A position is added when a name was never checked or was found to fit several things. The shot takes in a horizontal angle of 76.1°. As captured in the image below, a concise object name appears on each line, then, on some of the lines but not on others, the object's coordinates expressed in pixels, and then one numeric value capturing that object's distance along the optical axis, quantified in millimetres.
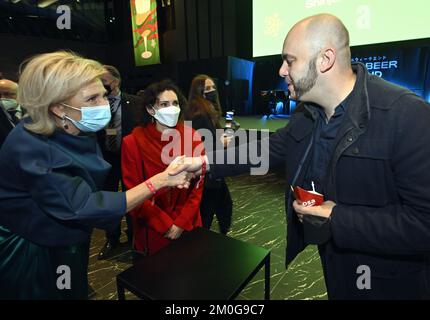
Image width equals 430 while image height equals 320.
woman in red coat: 1820
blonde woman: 1013
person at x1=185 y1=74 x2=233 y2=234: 2436
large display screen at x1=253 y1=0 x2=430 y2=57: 3268
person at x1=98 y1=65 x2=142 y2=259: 2572
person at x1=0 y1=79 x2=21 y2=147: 1734
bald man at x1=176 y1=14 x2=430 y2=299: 861
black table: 1114
